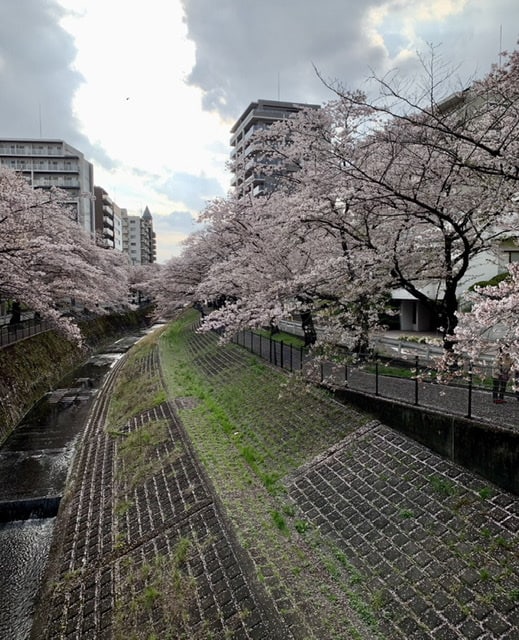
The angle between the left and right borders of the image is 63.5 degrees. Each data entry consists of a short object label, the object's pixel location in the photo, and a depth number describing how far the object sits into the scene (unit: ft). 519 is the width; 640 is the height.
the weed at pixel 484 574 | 17.97
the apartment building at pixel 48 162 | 202.90
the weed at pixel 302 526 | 24.70
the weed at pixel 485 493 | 21.64
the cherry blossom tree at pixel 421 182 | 25.41
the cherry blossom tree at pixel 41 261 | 42.34
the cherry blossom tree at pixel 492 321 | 17.16
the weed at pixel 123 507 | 32.01
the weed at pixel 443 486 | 22.92
